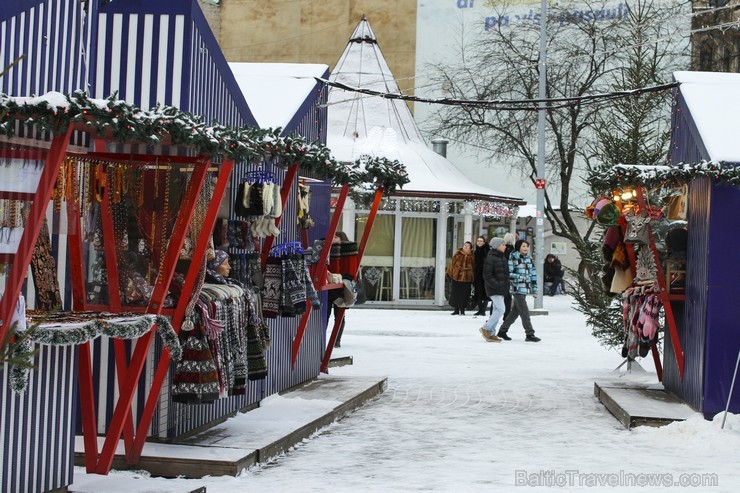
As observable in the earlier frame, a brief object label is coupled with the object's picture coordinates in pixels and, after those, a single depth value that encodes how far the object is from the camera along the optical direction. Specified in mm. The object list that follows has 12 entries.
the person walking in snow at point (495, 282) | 19938
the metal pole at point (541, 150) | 27094
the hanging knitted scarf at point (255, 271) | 10250
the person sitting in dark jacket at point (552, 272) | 39219
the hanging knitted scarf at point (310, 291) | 11141
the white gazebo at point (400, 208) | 29672
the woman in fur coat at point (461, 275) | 26625
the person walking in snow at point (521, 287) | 19859
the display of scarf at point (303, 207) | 12594
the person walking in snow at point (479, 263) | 25641
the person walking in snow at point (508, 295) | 21156
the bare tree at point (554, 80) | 28891
